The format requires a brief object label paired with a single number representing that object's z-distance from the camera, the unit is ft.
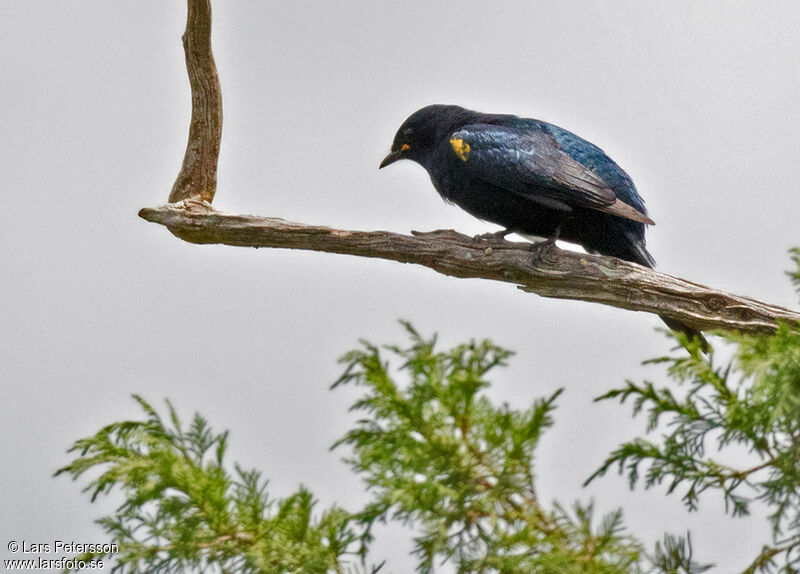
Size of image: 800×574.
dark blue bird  41.32
